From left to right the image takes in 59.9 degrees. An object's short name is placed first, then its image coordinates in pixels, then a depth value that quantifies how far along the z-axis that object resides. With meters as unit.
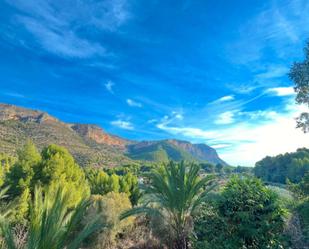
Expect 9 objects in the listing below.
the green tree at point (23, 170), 18.27
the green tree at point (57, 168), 19.34
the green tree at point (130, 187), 24.01
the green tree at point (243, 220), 4.39
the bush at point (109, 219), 8.38
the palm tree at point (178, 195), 6.69
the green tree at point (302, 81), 9.77
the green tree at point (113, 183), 22.32
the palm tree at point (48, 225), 2.83
